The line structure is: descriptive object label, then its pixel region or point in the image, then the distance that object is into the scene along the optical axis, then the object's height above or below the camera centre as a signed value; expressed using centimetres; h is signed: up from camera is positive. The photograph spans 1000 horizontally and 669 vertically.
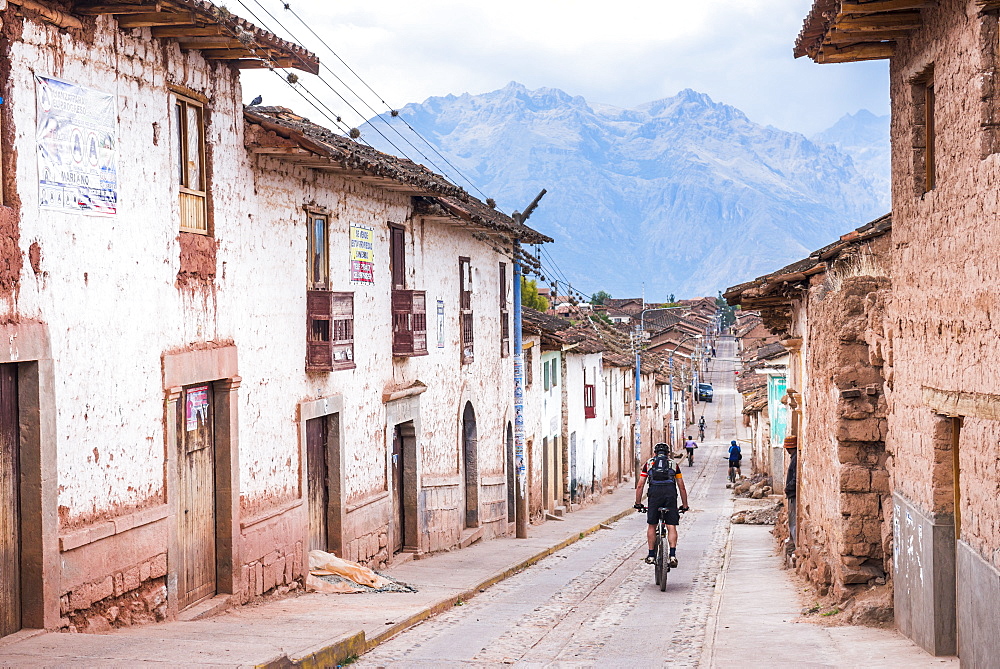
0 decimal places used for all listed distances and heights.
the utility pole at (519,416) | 2367 -194
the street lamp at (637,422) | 4072 -372
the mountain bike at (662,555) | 1403 -287
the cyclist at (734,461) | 4288 -523
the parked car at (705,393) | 9012 -561
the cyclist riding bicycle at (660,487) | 1402 -202
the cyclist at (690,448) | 5294 -583
